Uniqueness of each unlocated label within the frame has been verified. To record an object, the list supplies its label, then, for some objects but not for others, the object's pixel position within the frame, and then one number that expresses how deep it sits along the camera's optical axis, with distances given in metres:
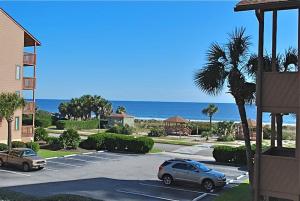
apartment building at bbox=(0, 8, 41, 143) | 38.31
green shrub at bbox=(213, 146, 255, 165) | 33.12
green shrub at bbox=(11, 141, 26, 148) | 34.08
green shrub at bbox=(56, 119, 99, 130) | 67.88
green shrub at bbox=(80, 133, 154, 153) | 39.00
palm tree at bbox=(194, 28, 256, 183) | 16.55
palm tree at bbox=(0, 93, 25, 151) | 34.31
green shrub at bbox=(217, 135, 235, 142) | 55.50
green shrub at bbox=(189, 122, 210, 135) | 67.00
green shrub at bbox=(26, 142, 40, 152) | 34.44
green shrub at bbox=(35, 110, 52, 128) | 68.75
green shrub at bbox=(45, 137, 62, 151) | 38.80
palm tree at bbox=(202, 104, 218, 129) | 72.69
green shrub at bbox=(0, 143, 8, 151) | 33.82
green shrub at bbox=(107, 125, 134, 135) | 58.31
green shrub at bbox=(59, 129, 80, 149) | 38.34
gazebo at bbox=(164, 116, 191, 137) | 64.19
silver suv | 23.20
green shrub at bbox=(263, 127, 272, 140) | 59.61
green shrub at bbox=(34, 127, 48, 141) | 43.26
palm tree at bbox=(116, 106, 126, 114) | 85.32
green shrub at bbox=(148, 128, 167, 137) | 59.94
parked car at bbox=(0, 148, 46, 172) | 27.77
